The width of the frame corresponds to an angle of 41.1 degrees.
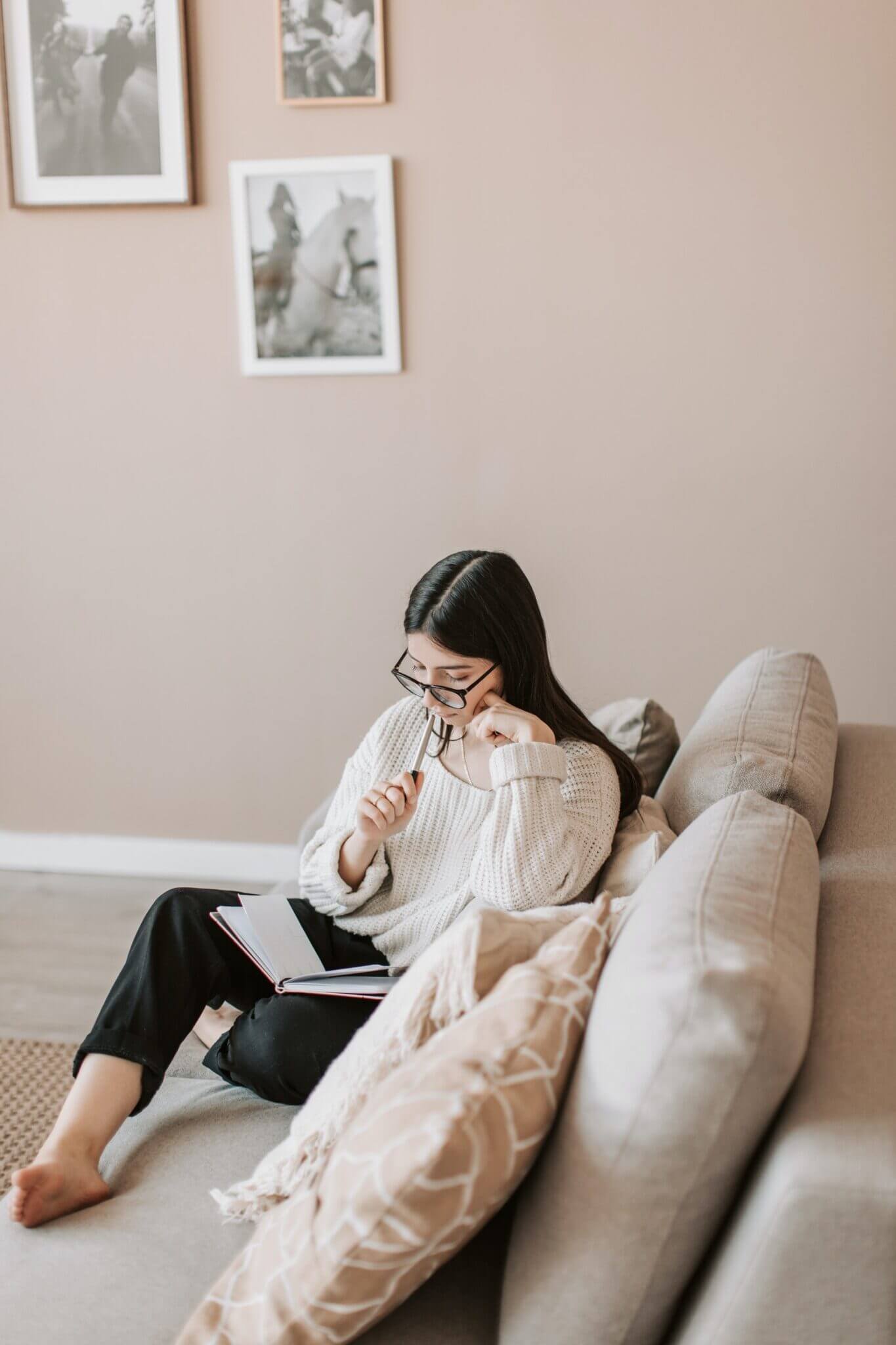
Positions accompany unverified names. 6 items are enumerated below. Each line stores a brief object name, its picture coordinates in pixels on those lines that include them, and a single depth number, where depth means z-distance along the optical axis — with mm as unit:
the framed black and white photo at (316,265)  2598
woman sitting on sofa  1408
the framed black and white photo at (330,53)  2521
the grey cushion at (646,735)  1939
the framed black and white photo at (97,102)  2598
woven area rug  1917
